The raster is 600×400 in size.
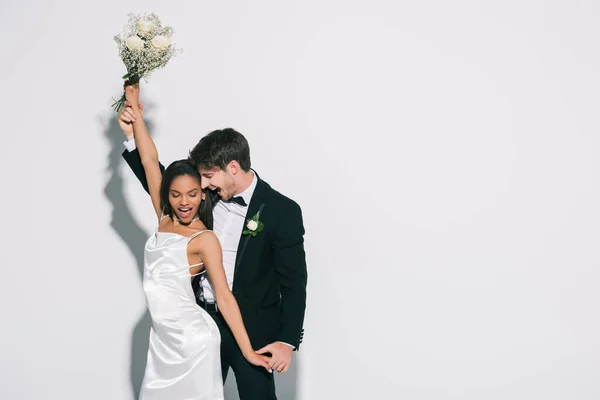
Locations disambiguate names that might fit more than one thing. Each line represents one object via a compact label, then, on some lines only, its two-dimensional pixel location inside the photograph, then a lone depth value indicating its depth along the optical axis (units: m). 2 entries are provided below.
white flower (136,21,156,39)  3.62
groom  3.69
